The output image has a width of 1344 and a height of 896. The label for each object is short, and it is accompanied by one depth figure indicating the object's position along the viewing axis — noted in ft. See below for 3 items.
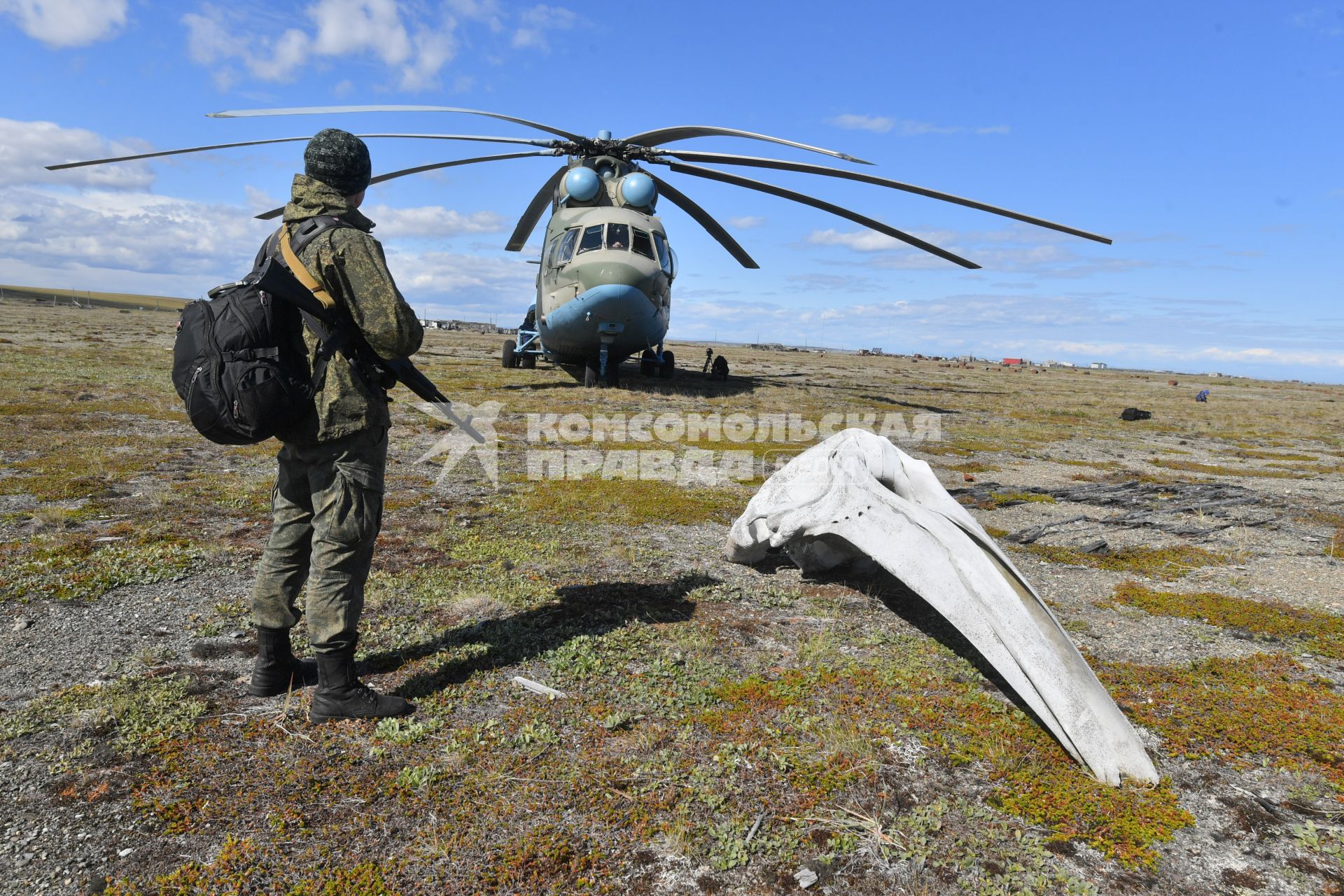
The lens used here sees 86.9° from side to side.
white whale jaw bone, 11.18
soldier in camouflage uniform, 11.36
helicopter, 55.16
